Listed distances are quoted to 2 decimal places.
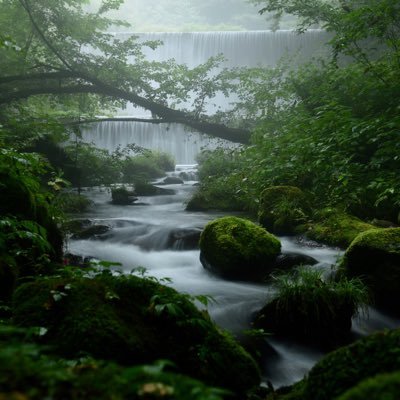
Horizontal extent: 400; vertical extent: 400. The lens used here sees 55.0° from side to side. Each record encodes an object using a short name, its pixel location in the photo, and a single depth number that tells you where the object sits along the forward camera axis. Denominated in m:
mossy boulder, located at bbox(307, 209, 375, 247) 6.82
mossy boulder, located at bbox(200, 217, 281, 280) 5.91
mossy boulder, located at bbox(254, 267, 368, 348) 4.32
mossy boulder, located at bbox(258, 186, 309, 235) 7.91
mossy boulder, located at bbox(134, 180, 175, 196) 14.85
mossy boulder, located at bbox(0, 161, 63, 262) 4.11
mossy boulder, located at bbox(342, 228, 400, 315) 4.94
